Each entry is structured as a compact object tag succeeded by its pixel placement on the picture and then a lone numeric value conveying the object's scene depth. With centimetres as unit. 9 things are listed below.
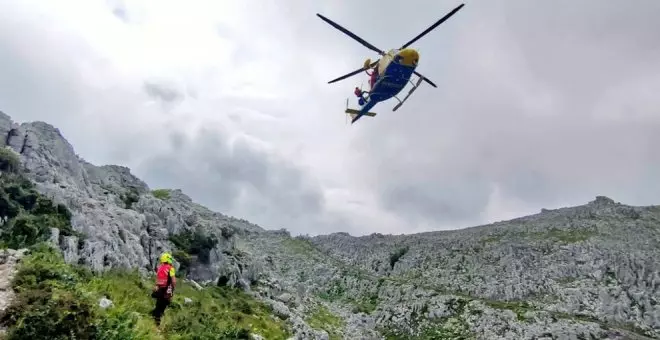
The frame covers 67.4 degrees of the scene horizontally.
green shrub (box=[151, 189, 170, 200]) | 7809
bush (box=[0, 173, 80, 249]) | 2569
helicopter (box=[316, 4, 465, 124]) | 3120
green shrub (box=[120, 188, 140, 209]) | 5115
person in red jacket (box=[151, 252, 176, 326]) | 1623
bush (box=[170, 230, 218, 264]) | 4667
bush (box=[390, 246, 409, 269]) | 8812
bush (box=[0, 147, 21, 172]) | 4072
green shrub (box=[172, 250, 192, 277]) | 4241
